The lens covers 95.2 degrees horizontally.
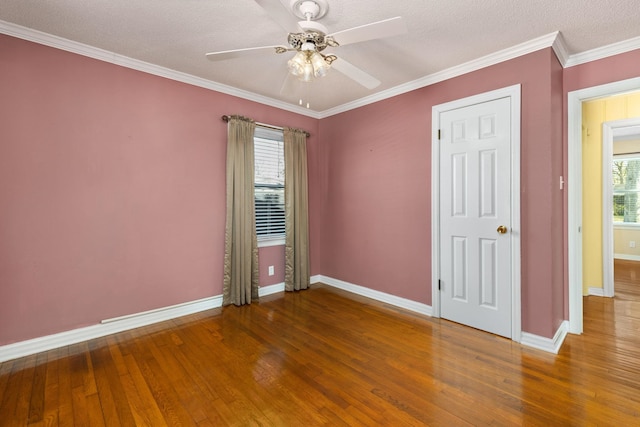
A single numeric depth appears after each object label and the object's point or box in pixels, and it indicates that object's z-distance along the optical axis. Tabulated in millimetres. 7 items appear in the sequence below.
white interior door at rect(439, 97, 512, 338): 2635
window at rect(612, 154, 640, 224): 5867
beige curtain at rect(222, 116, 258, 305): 3432
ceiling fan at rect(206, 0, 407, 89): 1590
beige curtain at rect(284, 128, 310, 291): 3990
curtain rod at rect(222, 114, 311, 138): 3434
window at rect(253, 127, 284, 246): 3852
